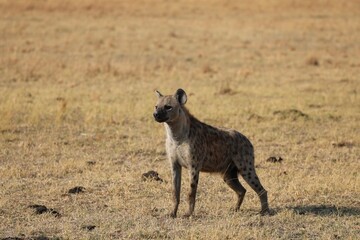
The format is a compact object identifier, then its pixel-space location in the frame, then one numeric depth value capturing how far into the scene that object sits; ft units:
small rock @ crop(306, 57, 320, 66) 146.20
